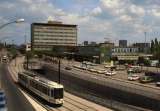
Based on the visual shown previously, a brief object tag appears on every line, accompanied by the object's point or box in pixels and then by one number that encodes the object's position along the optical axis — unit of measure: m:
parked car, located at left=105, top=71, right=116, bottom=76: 119.74
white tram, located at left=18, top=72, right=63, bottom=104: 57.50
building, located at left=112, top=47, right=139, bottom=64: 166.99
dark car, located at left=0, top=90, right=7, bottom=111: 41.02
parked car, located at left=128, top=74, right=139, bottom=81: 102.00
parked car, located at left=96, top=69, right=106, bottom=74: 127.39
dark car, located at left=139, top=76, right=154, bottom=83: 94.99
